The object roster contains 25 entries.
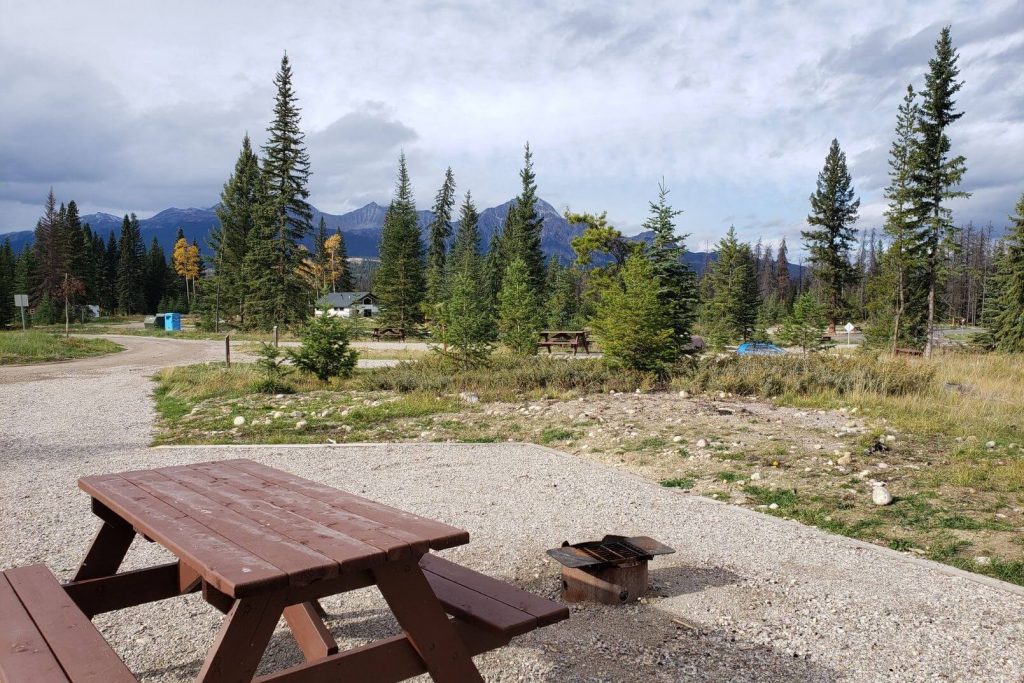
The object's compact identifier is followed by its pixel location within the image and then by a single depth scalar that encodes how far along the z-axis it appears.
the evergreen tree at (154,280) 80.00
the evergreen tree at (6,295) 46.06
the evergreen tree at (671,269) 16.45
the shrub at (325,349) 14.52
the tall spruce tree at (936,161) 29.95
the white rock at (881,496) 5.60
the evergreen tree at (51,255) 56.62
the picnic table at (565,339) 25.25
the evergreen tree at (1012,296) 23.84
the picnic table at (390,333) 42.06
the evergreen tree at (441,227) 60.34
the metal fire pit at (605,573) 3.70
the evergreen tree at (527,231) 43.44
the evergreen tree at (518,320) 21.12
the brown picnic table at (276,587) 1.84
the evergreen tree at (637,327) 13.33
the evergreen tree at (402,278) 45.28
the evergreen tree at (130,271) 75.06
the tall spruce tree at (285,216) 36.03
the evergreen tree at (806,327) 27.84
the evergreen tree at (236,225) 50.47
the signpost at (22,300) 33.22
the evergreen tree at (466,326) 15.46
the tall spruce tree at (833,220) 49.38
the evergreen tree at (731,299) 47.03
